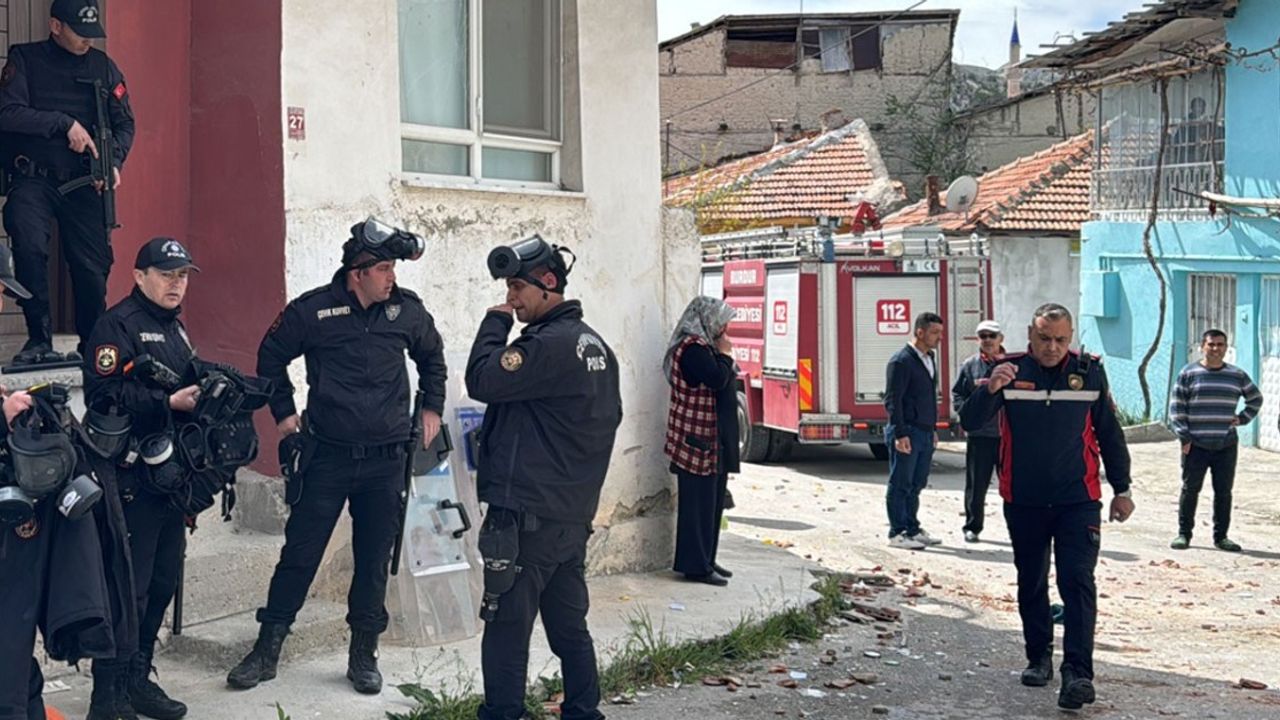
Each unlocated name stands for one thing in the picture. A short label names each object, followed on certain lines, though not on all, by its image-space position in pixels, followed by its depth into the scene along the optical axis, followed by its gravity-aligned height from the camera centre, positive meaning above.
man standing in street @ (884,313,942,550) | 11.95 -1.07
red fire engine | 16.62 -0.28
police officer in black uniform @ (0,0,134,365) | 6.49 +0.68
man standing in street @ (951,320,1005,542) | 11.98 -1.22
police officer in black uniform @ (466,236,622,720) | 5.70 -0.66
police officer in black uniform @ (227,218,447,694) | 6.37 -0.56
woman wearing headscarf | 9.38 -0.85
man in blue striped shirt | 12.13 -1.10
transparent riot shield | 7.30 -1.35
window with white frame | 8.45 +1.26
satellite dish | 23.70 +1.68
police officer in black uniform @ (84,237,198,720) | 5.62 -0.41
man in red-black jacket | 7.22 -0.84
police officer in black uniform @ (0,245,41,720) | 4.57 -0.91
